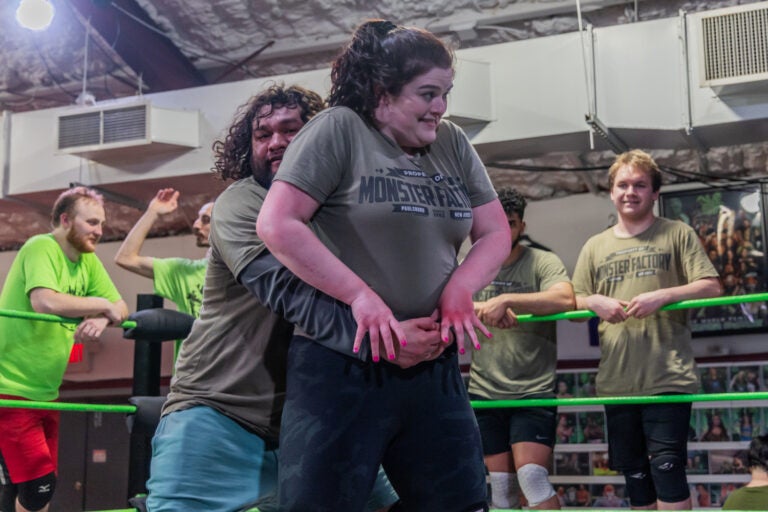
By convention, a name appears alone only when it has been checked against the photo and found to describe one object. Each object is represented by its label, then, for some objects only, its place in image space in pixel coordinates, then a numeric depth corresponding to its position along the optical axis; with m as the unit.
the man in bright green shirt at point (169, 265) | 4.57
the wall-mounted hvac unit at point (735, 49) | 4.66
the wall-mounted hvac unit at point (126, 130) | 5.73
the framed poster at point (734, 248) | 5.63
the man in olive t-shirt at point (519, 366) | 3.62
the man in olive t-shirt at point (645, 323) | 3.36
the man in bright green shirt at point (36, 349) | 3.49
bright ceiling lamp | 5.66
